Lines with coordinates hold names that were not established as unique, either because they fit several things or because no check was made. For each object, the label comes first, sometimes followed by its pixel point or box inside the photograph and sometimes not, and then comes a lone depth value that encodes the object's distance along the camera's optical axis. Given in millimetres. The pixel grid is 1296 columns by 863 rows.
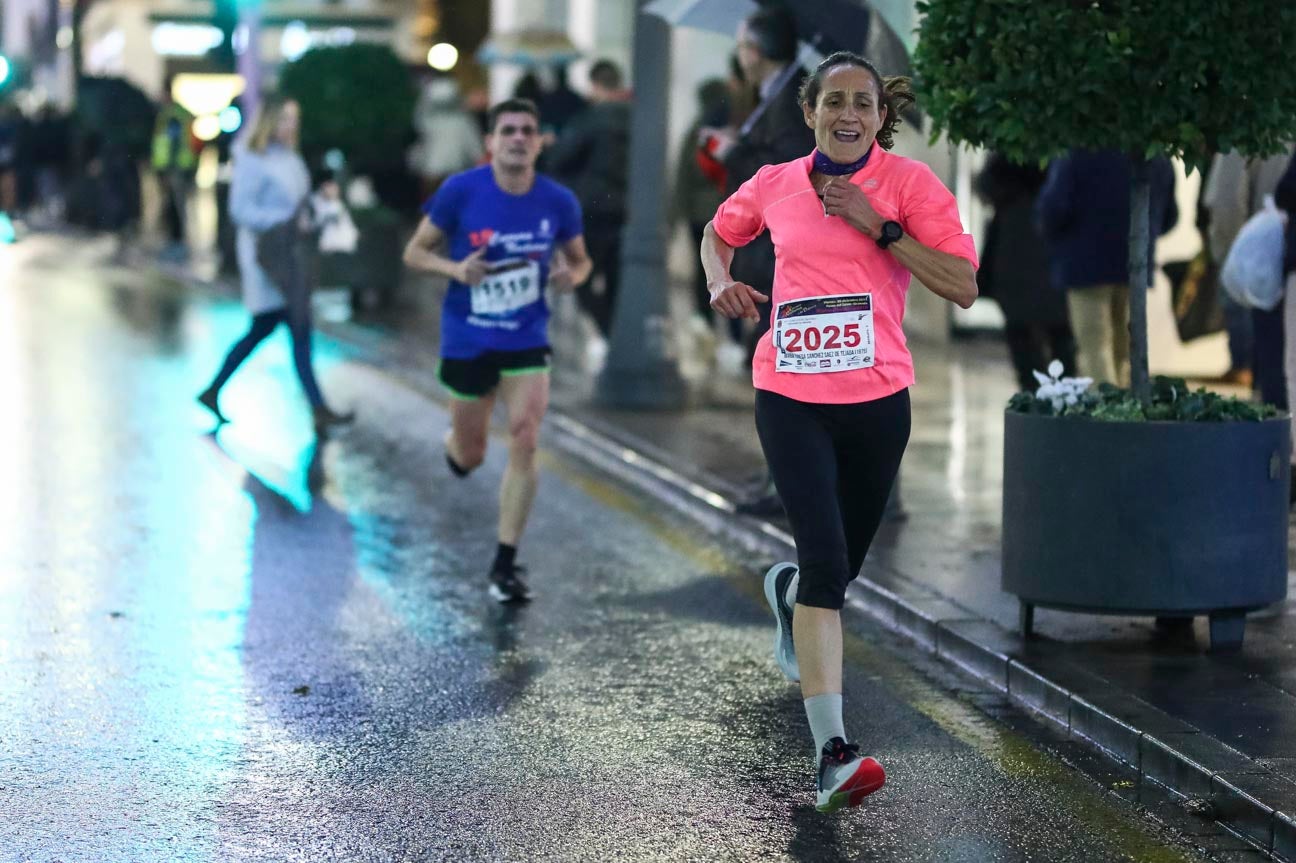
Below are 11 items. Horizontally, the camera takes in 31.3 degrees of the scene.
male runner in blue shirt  8398
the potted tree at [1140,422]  7039
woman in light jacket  12547
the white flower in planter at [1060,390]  7281
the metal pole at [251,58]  28422
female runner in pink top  5711
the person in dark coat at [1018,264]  11812
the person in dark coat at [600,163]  15320
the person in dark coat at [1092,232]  10586
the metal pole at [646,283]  13695
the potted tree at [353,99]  22719
